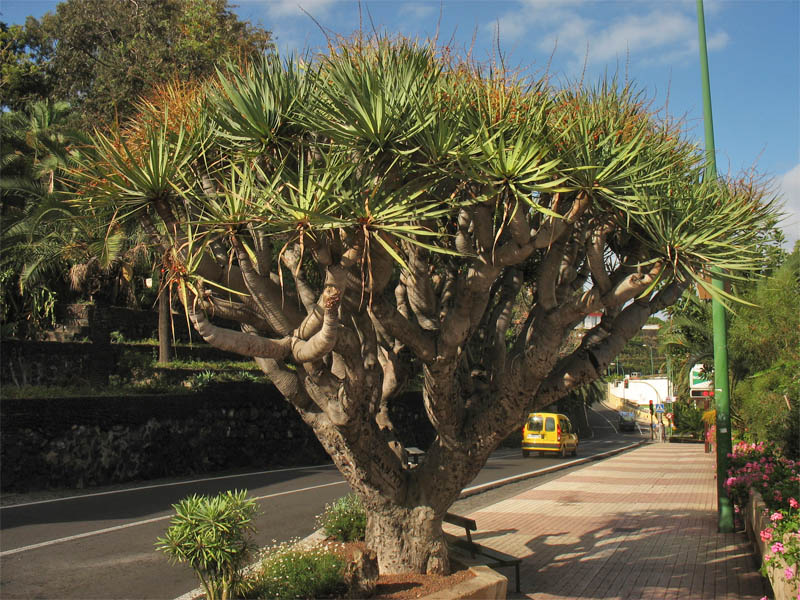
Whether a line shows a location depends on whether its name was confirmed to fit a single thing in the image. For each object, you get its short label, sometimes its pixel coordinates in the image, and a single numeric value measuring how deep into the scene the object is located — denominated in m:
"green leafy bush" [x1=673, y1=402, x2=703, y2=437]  38.56
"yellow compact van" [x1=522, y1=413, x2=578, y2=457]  28.47
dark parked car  59.75
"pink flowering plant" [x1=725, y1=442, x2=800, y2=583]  5.52
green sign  24.39
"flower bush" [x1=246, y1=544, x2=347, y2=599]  5.85
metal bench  7.81
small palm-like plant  5.84
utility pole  11.30
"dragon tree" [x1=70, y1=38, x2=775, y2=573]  5.69
